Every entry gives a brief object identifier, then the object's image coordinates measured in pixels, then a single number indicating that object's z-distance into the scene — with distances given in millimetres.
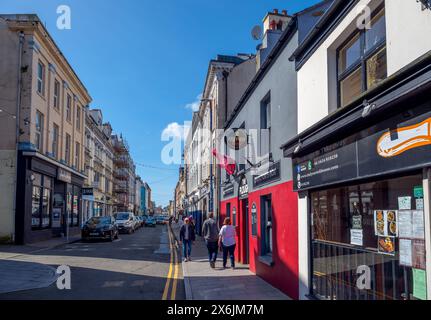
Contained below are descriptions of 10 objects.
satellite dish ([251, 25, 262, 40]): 15070
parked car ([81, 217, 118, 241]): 24125
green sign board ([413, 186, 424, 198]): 4289
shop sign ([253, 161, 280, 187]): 9297
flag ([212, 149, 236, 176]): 15086
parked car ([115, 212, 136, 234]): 34622
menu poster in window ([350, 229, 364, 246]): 5590
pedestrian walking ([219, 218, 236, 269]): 12273
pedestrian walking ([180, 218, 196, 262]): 14891
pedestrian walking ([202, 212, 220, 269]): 12828
